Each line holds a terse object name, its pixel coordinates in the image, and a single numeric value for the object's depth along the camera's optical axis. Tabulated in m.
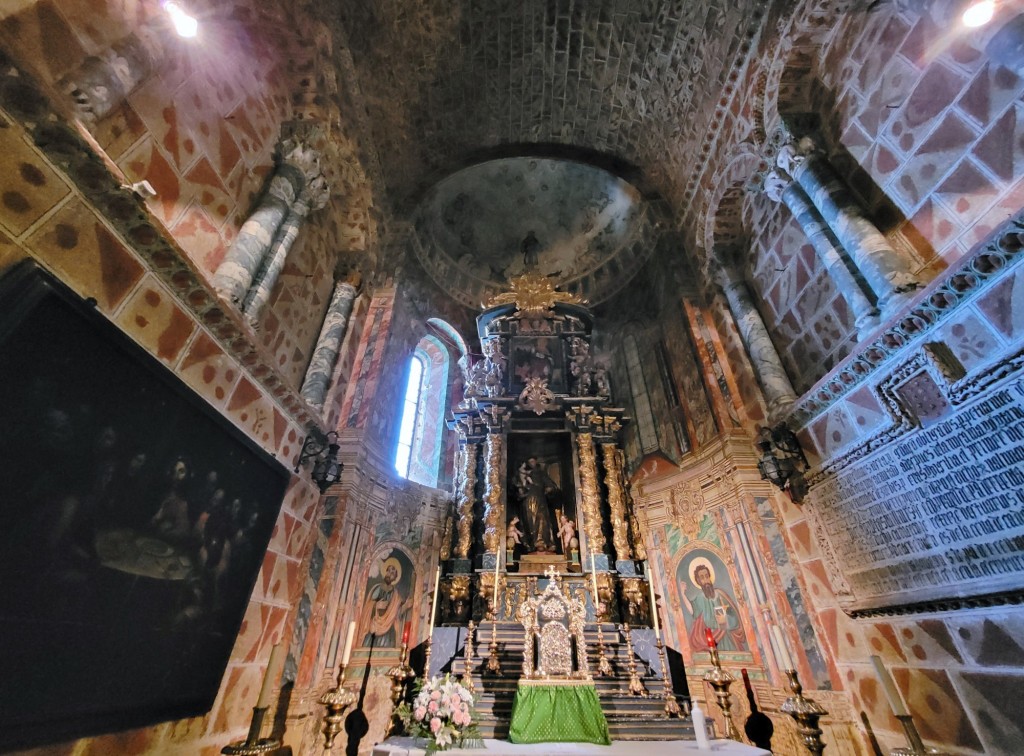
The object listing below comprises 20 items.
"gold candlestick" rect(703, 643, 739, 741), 4.57
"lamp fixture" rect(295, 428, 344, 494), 6.46
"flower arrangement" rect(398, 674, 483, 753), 3.60
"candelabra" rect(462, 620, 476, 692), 4.71
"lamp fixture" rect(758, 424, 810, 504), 6.43
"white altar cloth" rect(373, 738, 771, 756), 3.53
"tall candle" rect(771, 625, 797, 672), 5.80
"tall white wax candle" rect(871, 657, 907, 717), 2.99
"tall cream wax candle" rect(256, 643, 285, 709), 2.85
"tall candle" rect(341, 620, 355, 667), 3.57
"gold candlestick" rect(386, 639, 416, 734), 4.36
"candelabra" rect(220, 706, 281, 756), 2.78
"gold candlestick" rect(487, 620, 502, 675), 5.38
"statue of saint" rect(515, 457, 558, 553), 7.77
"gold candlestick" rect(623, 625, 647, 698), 5.08
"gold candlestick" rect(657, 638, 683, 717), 4.77
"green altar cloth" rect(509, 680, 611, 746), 4.09
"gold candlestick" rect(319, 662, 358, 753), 3.28
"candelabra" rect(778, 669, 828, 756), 3.77
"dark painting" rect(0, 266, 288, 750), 2.62
